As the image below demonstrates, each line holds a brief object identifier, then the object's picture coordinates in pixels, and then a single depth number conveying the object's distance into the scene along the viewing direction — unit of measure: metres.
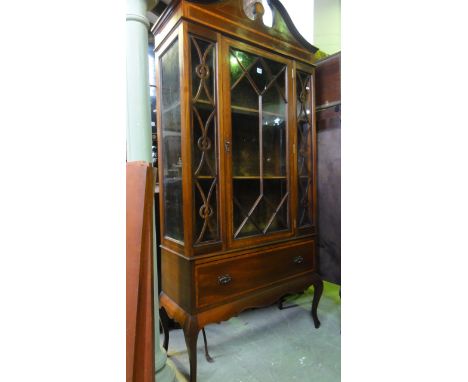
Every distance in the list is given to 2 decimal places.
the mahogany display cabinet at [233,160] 1.17
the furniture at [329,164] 1.82
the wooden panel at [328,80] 1.79
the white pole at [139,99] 1.06
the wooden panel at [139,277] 0.61
